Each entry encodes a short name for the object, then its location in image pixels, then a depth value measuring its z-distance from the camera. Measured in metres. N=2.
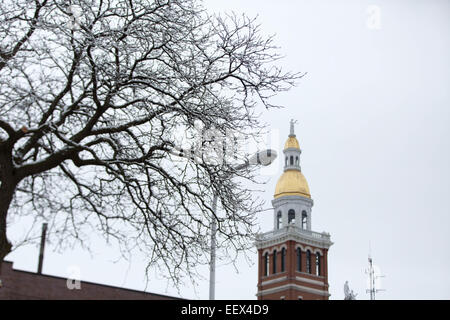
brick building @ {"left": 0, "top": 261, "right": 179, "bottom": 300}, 27.69
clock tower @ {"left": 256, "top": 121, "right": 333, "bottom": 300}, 92.69
